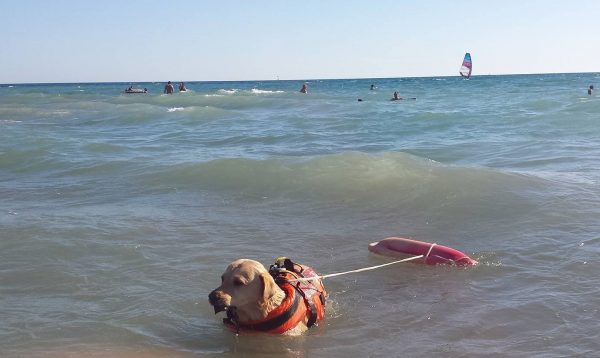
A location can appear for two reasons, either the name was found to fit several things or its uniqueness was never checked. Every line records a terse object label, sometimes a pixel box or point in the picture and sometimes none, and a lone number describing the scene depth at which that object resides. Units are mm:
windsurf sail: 52844
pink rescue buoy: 6484
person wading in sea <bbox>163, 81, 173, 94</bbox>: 52750
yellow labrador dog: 4355
